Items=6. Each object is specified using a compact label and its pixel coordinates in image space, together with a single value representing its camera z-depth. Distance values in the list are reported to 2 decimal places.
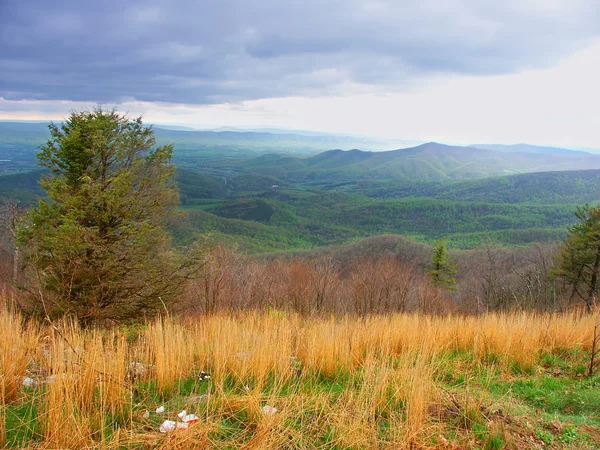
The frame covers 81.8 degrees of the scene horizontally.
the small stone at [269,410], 2.77
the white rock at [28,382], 3.12
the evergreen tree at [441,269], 37.34
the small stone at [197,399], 3.07
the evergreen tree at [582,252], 20.81
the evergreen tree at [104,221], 7.61
